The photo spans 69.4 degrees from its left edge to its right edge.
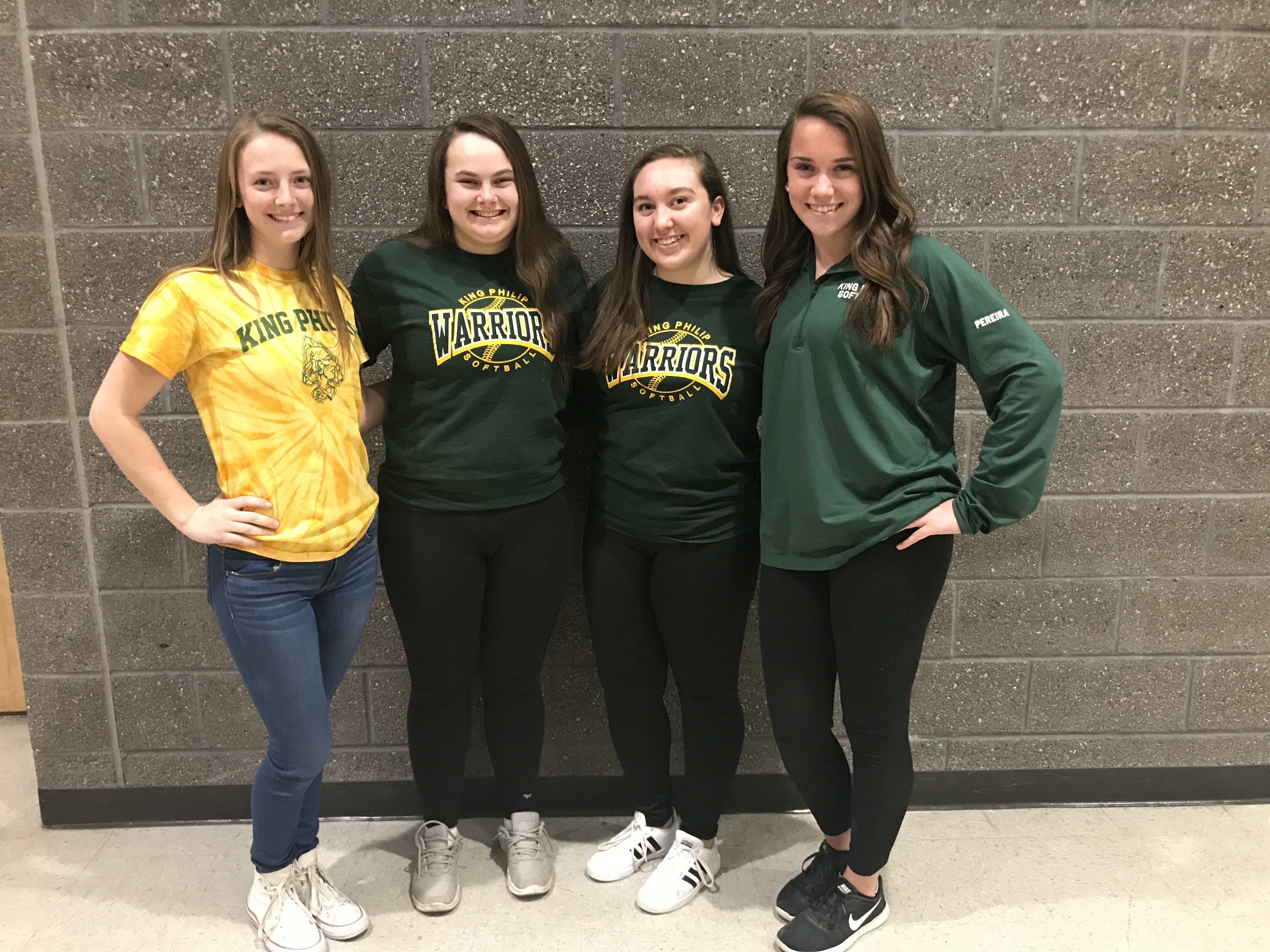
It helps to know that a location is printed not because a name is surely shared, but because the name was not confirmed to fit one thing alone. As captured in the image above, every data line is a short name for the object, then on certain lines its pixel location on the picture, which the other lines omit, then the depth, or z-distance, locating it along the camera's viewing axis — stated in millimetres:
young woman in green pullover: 1625
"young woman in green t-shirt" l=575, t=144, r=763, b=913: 1837
